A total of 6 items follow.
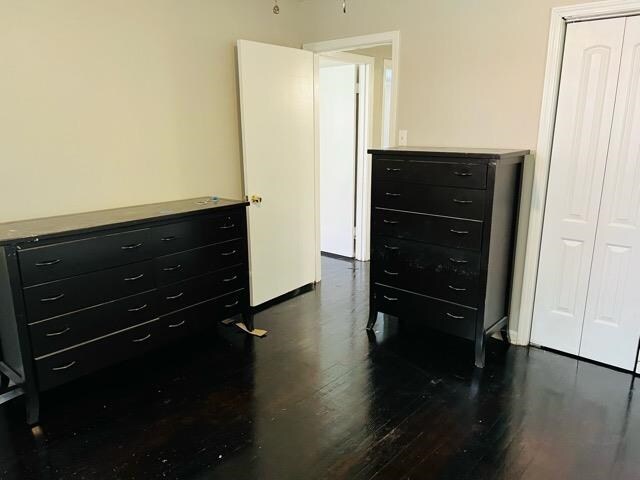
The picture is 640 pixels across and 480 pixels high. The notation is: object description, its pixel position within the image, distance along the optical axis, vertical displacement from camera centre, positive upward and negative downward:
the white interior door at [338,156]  4.67 -0.12
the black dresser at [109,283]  2.16 -0.74
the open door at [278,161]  3.37 -0.13
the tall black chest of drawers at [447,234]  2.63 -0.54
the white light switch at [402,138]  3.41 +0.05
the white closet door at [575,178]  2.57 -0.19
